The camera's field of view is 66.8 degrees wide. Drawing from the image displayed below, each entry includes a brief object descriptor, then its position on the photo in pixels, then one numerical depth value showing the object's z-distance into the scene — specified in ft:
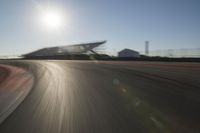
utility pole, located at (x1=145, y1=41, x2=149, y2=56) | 135.65
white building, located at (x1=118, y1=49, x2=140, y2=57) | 148.38
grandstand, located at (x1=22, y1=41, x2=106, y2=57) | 164.12
